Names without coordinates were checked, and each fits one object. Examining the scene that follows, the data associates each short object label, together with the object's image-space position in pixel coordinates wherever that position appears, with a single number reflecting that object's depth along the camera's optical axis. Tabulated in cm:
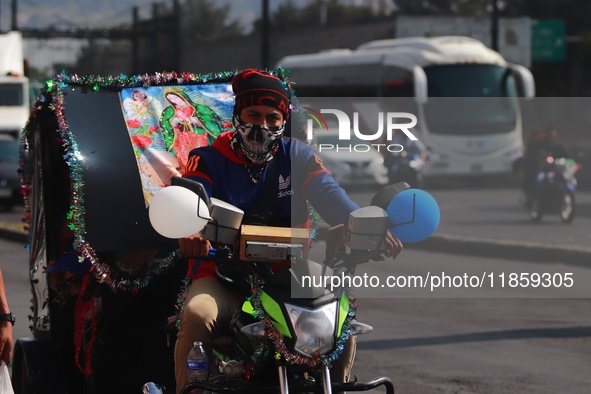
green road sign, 5284
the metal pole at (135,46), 7231
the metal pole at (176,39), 6569
